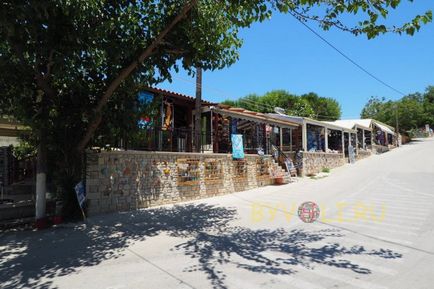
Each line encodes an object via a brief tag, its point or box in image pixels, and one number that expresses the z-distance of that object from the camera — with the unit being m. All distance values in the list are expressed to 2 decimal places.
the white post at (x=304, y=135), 23.92
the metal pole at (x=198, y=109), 14.59
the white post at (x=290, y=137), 26.20
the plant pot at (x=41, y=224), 9.10
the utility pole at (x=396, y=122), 54.78
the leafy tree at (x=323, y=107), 52.94
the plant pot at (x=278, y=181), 18.78
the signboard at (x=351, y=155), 31.16
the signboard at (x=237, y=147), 16.27
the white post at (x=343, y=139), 31.00
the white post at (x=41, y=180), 9.21
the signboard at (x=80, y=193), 9.22
